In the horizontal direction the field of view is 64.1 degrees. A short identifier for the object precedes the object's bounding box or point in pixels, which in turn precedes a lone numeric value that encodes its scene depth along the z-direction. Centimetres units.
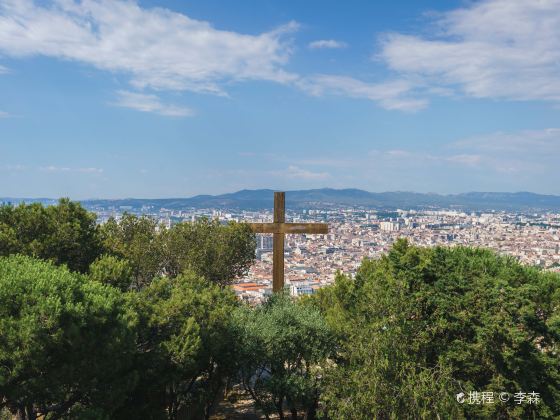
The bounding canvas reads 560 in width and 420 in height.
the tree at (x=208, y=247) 1347
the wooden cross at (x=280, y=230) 1271
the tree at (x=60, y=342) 584
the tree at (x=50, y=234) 991
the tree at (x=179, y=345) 815
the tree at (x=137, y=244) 1275
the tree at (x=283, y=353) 912
